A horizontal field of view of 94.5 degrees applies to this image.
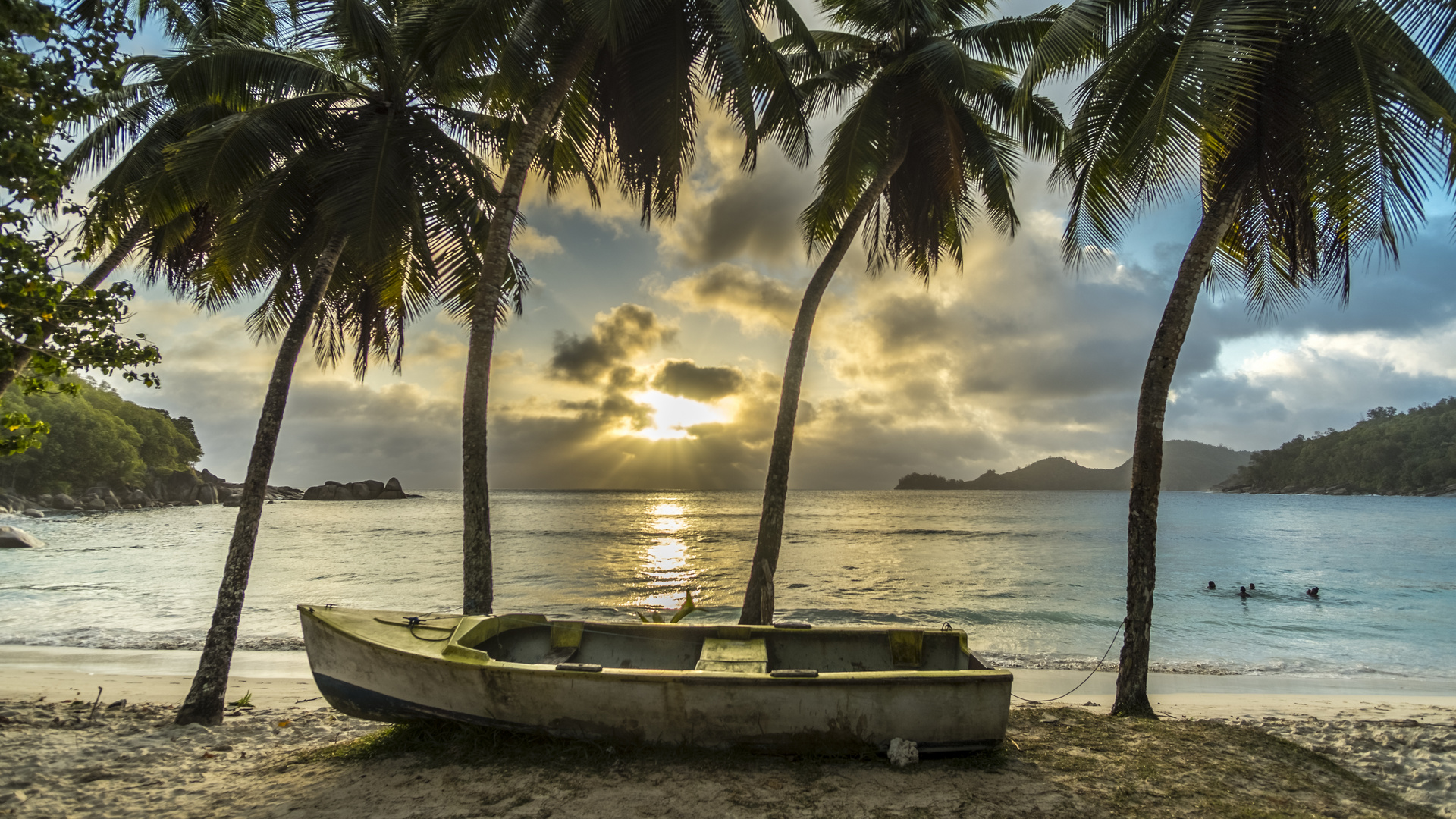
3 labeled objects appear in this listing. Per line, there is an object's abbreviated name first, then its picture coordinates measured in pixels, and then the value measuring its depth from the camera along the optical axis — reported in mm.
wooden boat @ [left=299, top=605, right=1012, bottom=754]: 4766
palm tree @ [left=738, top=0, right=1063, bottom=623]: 9008
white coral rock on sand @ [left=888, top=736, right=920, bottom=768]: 4766
